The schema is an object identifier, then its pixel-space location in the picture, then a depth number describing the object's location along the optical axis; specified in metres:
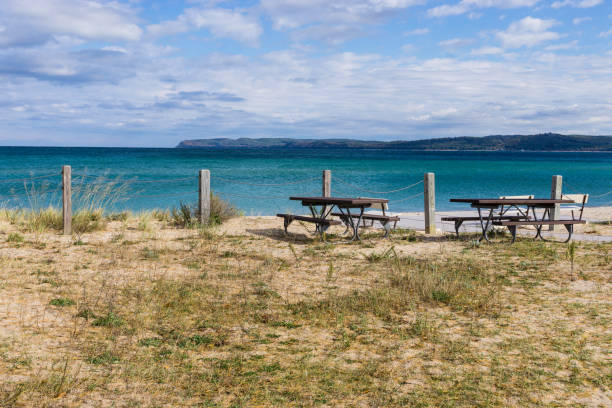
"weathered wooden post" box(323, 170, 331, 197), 11.25
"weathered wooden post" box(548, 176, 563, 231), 10.75
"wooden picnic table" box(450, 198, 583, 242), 8.74
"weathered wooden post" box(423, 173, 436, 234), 10.16
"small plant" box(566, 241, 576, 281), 5.76
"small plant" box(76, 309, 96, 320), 4.71
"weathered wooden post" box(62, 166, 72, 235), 9.48
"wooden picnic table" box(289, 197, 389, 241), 8.73
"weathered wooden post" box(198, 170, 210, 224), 10.50
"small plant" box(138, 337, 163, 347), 4.10
